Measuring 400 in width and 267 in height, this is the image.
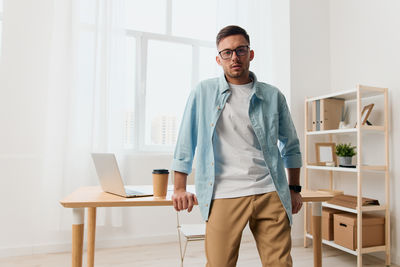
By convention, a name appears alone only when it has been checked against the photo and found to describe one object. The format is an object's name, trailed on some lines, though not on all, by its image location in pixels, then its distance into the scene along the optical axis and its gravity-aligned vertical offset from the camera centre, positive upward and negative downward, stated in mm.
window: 3066 +895
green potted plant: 2949 -45
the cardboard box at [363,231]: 2688 -700
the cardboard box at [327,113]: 3197 +363
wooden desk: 1544 -290
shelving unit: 2648 -148
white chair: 2074 -589
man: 1251 -59
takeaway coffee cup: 1741 -206
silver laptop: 1679 -178
